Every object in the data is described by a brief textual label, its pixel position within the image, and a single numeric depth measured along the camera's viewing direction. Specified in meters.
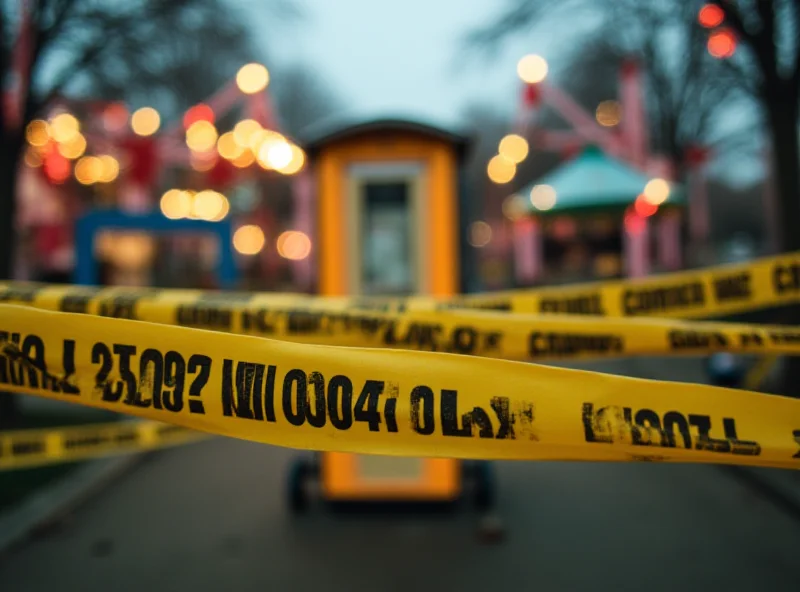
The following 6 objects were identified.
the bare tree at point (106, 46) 7.11
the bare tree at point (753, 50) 6.50
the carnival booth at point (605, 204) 9.52
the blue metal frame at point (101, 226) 7.55
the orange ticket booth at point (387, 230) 4.95
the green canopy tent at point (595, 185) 9.40
